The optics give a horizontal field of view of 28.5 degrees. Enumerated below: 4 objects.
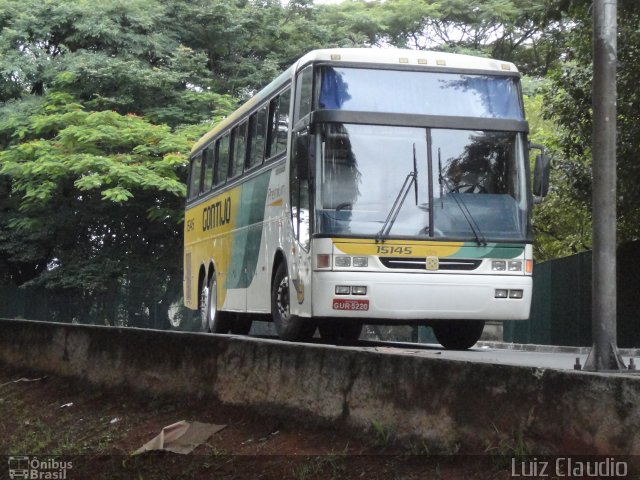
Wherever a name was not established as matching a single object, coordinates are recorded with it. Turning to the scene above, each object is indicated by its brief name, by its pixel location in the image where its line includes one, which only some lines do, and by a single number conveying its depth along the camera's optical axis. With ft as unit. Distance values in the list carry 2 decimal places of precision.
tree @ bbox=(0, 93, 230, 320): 105.19
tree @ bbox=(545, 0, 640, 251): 65.66
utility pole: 36.38
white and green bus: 47.85
